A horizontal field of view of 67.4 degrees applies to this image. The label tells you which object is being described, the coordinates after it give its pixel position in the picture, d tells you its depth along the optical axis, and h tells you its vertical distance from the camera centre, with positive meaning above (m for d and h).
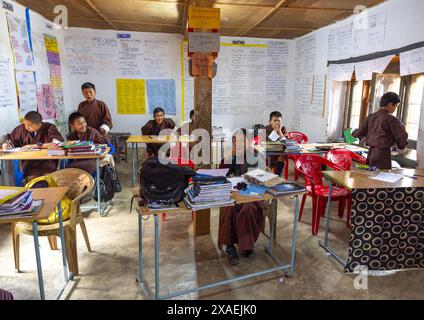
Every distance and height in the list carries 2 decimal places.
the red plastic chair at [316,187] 3.36 -0.99
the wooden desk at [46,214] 1.92 -0.72
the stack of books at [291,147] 4.30 -0.69
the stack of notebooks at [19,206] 1.92 -0.68
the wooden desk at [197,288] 2.12 -1.32
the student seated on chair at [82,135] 4.10 -0.54
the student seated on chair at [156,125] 5.38 -0.51
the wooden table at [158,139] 4.67 -0.65
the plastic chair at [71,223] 2.46 -1.00
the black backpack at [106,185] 3.92 -1.10
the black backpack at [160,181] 2.15 -0.58
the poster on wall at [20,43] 4.42 +0.72
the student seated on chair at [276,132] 4.79 -0.55
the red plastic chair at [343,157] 3.89 -0.77
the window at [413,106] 3.85 -0.12
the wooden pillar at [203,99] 3.08 -0.04
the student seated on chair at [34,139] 3.94 -0.57
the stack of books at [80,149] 3.69 -0.63
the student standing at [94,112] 5.38 -0.29
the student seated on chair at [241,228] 2.74 -1.14
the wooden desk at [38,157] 3.54 -0.69
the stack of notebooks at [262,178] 2.60 -0.69
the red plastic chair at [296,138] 5.38 -0.72
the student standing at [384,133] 3.33 -0.39
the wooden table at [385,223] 2.54 -1.03
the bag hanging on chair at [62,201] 2.56 -0.87
